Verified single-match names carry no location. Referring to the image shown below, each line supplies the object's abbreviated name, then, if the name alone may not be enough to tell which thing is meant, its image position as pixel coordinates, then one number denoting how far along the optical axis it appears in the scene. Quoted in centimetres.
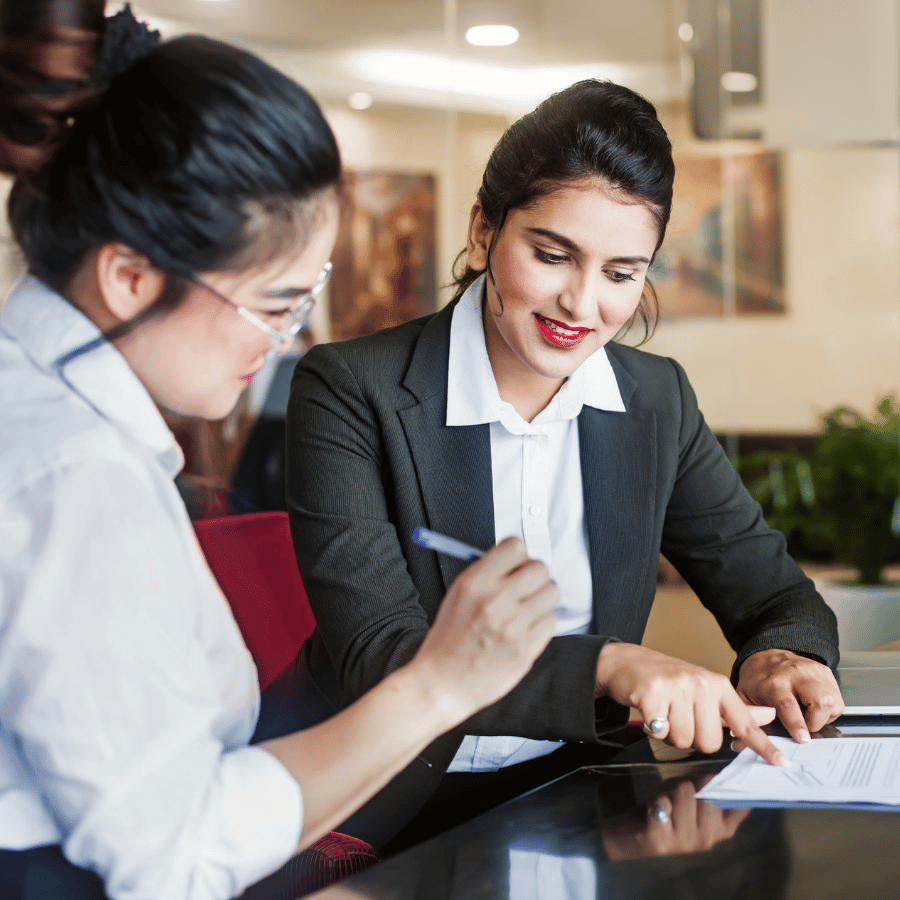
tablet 125
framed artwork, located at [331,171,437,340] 452
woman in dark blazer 127
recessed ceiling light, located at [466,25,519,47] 451
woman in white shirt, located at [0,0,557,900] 70
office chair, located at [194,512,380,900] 154
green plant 308
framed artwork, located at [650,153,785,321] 451
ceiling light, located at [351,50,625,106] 445
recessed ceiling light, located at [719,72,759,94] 414
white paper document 96
